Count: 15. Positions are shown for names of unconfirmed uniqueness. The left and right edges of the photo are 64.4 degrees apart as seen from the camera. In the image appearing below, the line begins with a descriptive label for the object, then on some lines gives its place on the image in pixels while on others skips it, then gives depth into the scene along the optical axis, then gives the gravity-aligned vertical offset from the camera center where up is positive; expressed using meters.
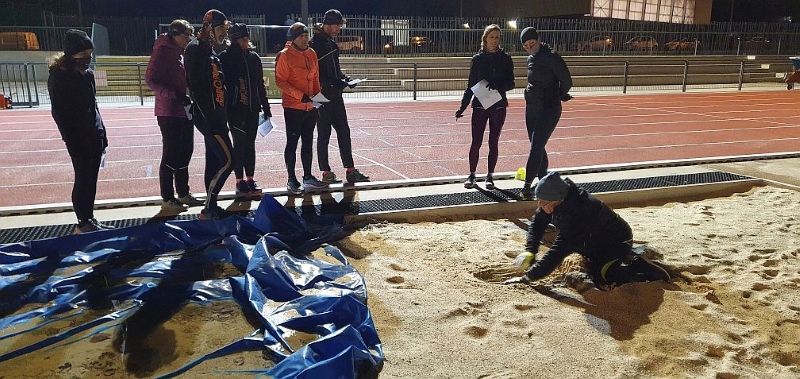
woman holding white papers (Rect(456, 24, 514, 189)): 6.34 -0.40
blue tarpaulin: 3.25 -1.51
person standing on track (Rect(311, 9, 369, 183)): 6.37 -0.40
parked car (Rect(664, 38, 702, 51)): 26.66 +0.01
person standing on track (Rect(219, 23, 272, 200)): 5.56 -0.44
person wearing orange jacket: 6.07 -0.43
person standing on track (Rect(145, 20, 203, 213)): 5.45 -0.51
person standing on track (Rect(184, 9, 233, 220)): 5.18 -0.45
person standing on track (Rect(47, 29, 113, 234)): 4.73 -0.58
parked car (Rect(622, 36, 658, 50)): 25.88 +0.03
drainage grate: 5.11 -1.51
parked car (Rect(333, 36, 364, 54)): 22.27 -0.08
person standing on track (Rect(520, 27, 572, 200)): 5.92 -0.44
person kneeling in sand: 4.09 -1.26
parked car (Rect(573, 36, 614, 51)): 25.07 -0.02
